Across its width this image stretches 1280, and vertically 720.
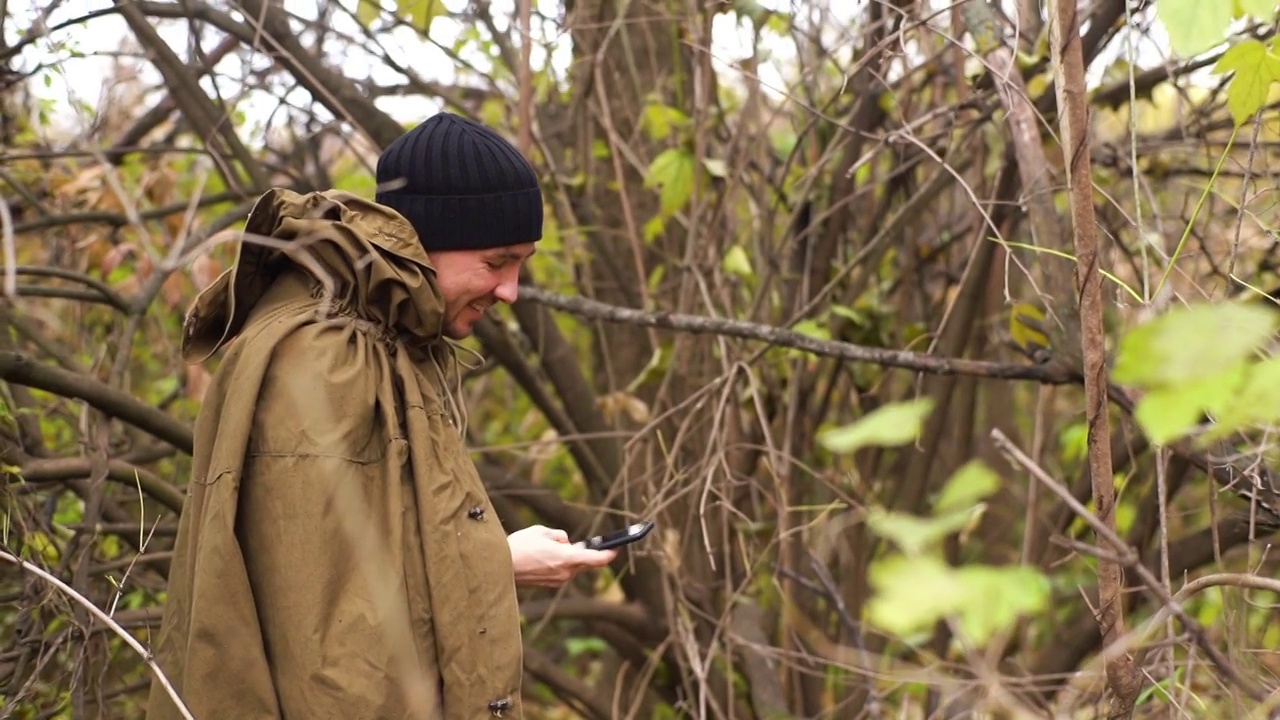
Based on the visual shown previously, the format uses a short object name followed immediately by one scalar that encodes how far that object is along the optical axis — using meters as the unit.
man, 3.18
